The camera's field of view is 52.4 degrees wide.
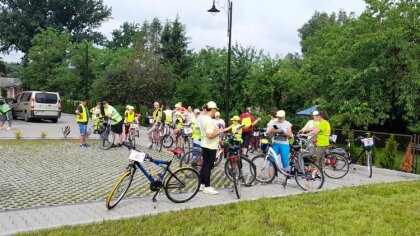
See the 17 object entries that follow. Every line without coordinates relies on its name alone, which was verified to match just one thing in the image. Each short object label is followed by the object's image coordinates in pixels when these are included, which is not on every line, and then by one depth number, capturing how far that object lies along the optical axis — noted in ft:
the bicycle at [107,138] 47.98
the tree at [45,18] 190.08
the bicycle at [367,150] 36.22
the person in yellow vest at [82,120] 49.83
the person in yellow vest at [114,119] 46.60
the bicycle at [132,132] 50.10
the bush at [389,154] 42.14
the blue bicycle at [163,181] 22.74
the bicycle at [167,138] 48.55
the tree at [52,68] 137.19
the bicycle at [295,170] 29.01
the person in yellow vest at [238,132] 36.44
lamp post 51.40
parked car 81.66
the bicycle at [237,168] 26.50
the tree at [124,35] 237.66
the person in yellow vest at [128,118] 50.08
